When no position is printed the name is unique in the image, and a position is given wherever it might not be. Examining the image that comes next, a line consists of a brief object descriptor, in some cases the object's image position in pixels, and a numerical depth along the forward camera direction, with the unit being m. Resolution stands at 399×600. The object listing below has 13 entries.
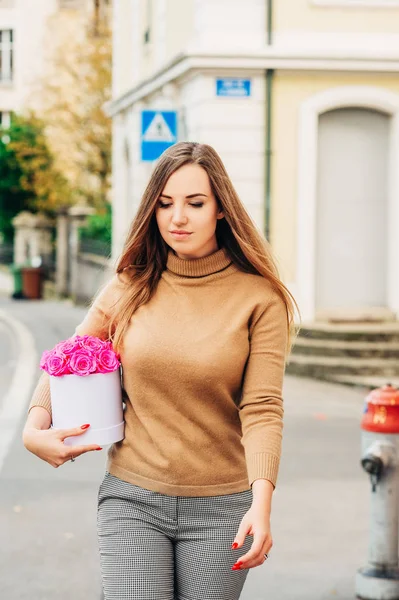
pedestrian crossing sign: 14.38
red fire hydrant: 5.48
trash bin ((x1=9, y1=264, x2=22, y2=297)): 31.02
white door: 15.97
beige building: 15.80
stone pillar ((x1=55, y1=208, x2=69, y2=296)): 31.19
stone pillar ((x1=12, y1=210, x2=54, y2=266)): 35.72
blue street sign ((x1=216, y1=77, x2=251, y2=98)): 15.77
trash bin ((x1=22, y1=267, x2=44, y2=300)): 31.08
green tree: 34.50
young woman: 3.11
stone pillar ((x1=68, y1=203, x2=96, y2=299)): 29.28
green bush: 28.10
